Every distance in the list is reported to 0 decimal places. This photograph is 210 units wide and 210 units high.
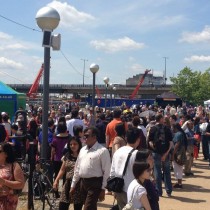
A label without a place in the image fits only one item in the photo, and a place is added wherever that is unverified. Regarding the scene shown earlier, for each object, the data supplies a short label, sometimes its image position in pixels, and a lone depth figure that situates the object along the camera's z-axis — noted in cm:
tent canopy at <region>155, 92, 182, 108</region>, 2917
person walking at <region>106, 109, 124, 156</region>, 802
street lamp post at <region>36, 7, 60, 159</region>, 637
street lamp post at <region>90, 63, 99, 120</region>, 1253
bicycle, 609
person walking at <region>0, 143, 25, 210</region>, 379
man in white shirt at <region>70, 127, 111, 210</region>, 451
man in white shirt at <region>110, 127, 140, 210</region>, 417
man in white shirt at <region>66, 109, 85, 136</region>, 871
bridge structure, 8156
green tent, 1345
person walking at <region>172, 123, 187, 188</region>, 830
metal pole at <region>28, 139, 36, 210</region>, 579
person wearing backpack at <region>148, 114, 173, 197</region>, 732
